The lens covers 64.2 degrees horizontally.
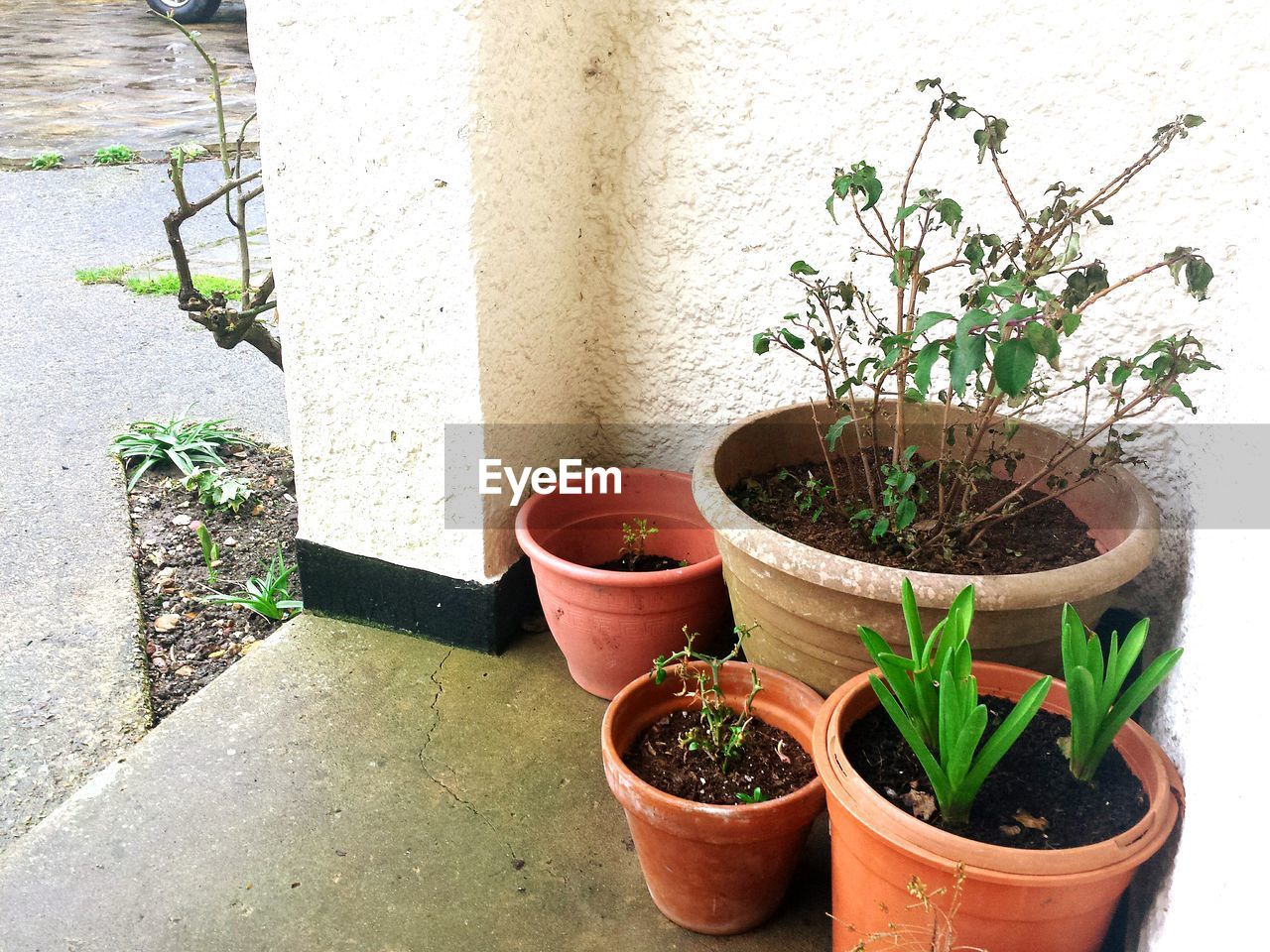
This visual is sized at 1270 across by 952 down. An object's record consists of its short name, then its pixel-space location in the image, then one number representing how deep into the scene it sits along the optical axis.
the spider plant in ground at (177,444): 3.06
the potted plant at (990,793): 1.24
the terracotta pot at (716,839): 1.51
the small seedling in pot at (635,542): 2.30
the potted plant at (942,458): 1.49
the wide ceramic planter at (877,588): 1.52
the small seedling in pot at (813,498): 1.92
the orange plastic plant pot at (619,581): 2.01
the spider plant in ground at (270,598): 2.50
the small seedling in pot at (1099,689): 1.36
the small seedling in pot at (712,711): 1.68
